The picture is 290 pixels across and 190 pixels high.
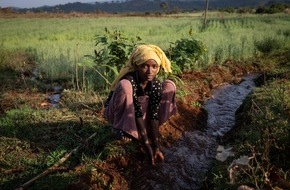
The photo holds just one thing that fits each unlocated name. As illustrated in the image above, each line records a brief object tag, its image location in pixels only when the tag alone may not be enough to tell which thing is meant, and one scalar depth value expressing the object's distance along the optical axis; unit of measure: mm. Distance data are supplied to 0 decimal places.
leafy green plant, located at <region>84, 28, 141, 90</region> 4391
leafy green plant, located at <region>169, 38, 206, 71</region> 6180
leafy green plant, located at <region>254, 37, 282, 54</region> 10125
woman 3184
